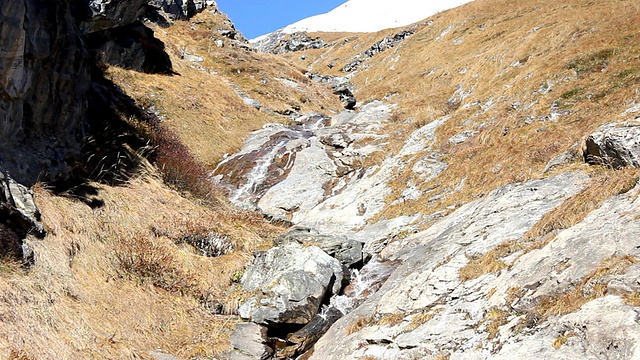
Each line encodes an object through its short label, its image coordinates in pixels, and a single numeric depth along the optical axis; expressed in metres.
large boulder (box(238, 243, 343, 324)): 11.00
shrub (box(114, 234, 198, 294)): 10.80
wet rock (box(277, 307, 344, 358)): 10.26
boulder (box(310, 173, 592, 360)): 7.54
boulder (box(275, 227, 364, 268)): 13.71
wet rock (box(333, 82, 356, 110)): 44.18
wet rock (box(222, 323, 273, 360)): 9.64
